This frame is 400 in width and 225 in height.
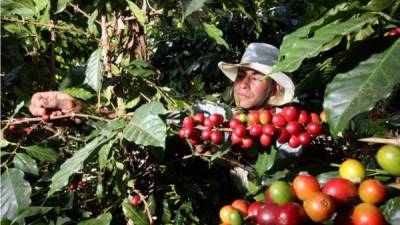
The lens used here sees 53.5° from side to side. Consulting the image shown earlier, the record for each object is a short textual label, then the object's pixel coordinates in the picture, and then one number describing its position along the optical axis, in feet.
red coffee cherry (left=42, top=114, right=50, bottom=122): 1.39
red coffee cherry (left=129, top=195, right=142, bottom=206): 1.46
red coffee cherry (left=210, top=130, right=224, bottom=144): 1.23
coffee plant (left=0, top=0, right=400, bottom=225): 0.77
